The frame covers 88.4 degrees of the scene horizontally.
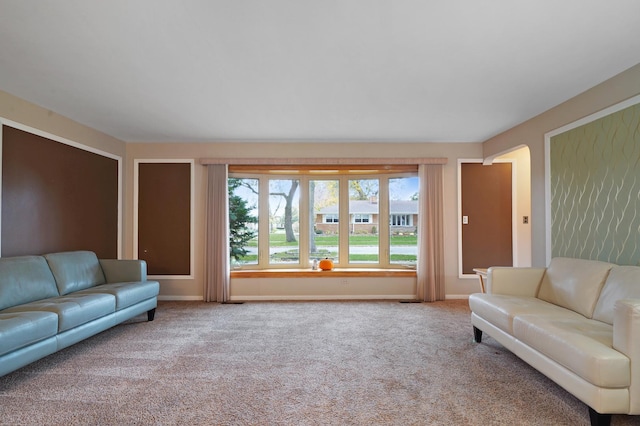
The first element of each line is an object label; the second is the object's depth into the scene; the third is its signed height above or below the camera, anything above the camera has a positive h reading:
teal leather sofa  2.49 -0.76
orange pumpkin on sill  5.40 -0.76
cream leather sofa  1.89 -0.80
